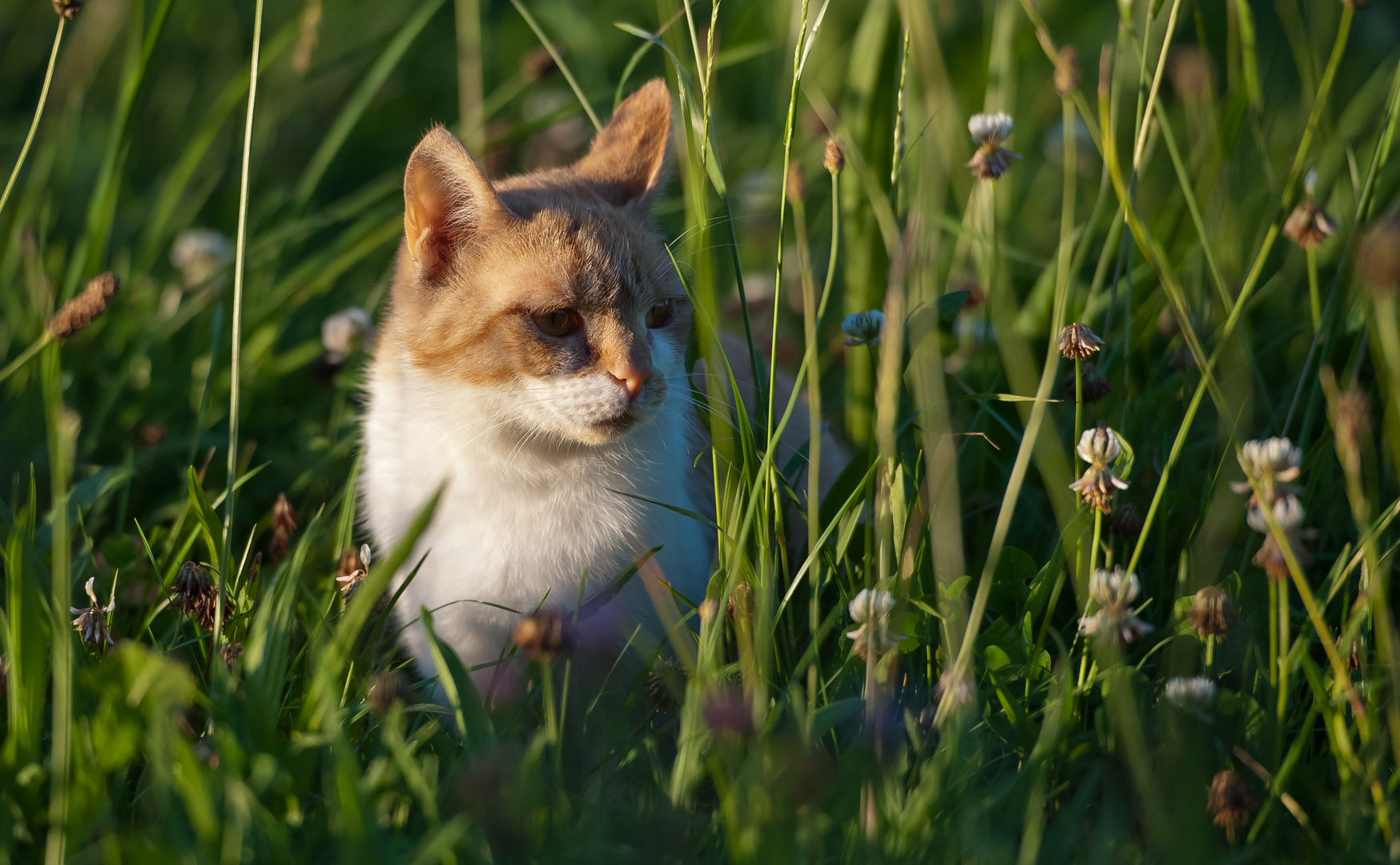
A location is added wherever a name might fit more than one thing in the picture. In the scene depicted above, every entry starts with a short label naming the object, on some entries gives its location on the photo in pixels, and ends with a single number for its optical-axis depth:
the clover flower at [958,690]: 2.92
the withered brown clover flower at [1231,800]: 2.90
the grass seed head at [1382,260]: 2.82
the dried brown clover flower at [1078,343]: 2.95
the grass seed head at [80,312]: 2.96
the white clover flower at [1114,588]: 2.93
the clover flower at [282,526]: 3.03
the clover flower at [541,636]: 2.89
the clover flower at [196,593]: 2.97
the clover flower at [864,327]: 2.99
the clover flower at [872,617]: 2.93
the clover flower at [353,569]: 2.98
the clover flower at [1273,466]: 2.91
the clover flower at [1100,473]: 2.94
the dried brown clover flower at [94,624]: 2.95
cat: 3.00
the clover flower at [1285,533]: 2.90
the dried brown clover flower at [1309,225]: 2.99
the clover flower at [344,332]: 3.13
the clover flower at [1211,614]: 2.92
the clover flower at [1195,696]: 2.93
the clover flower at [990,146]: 2.99
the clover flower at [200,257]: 3.20
